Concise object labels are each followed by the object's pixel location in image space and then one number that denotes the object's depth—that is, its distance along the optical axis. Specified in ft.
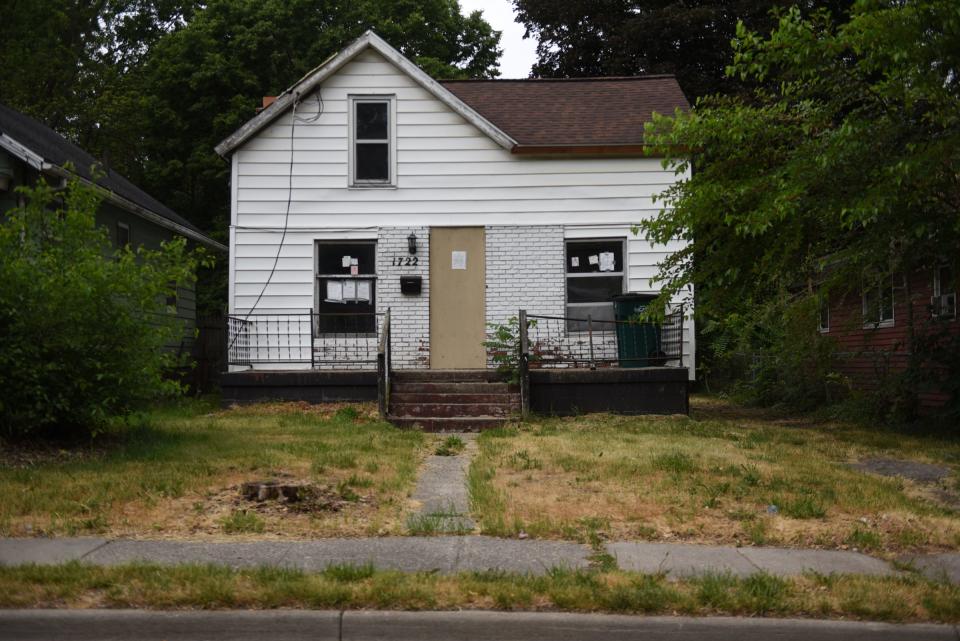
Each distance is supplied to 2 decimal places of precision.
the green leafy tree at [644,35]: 93.66
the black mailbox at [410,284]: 51.98
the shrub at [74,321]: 29.68
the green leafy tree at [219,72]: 100.63
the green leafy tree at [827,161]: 34.17
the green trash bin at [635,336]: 48.14
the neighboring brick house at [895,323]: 46.37
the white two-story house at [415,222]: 52.24
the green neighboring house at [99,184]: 48.21
